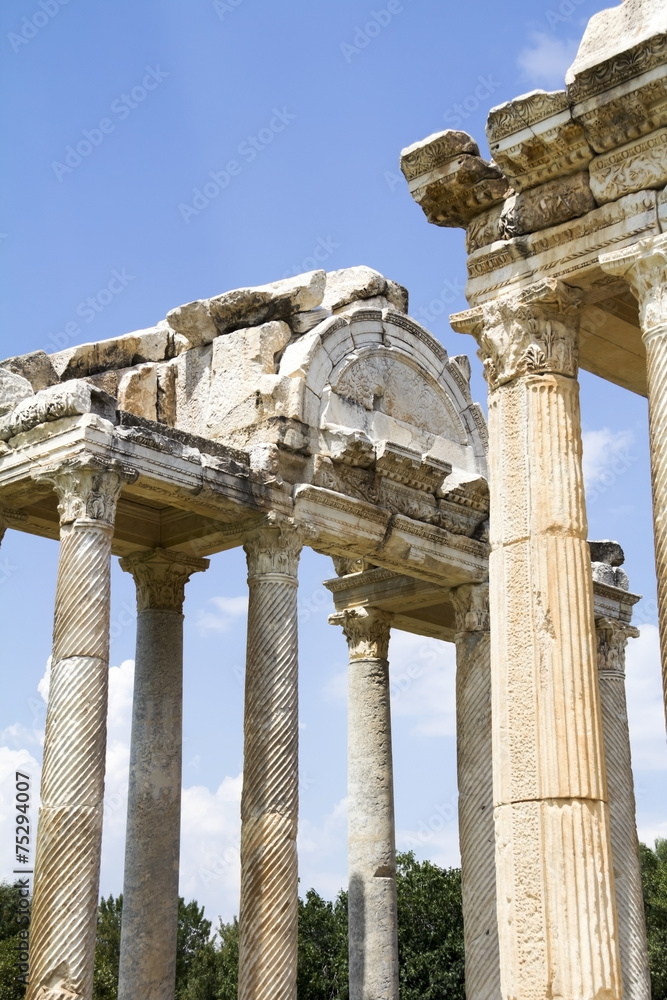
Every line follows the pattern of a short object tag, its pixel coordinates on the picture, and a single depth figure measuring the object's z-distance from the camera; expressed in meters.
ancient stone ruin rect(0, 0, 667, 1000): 9.77
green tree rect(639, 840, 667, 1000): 36.41
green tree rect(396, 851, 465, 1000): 34.06
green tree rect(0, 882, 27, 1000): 32.66
